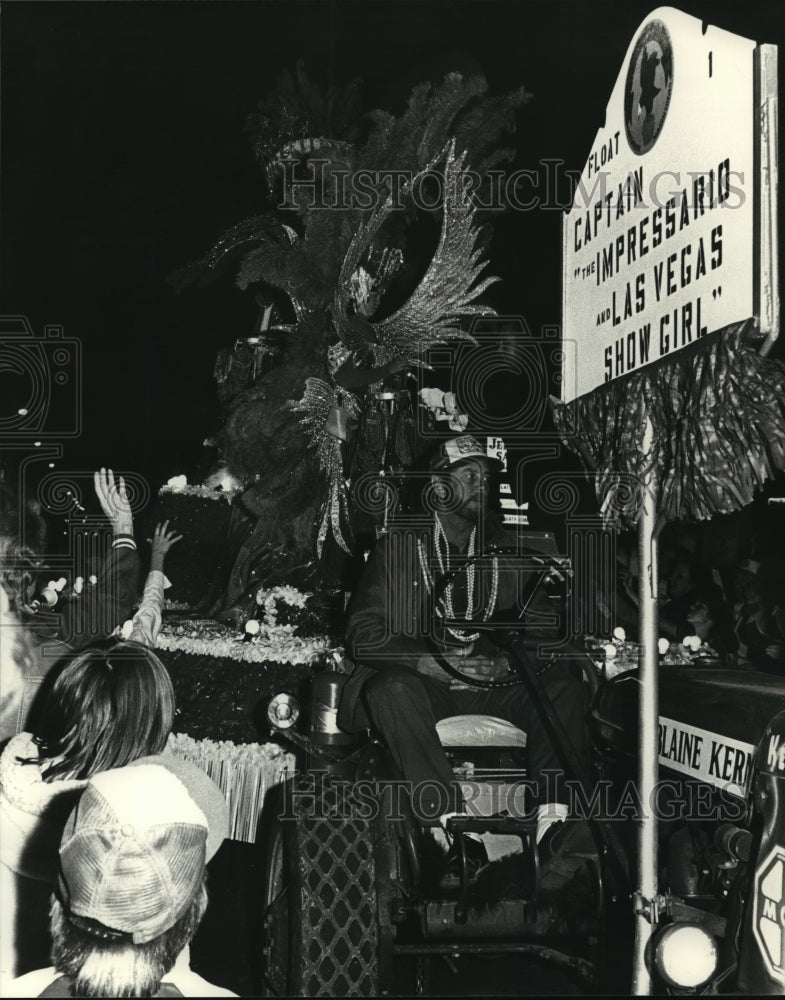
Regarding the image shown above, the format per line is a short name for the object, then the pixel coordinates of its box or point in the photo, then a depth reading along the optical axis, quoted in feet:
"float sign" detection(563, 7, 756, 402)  7.38
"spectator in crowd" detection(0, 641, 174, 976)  10.41
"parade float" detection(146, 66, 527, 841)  15.64
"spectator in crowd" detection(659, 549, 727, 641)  16.83
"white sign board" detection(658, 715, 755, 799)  8.61
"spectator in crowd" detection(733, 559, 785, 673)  14.93
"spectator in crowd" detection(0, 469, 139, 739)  14.64
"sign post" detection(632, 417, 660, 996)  8.18
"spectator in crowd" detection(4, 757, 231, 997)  7.32
